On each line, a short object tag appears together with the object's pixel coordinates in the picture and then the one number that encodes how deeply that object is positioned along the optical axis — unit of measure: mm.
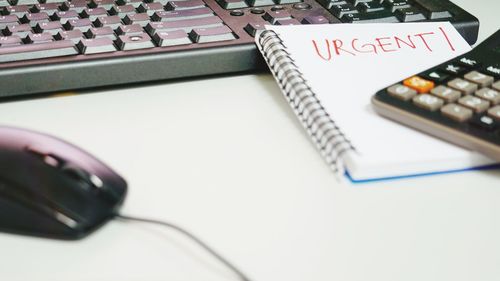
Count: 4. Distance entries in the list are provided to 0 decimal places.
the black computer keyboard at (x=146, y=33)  547
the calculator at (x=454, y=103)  504
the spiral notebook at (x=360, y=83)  502
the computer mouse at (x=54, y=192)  449
